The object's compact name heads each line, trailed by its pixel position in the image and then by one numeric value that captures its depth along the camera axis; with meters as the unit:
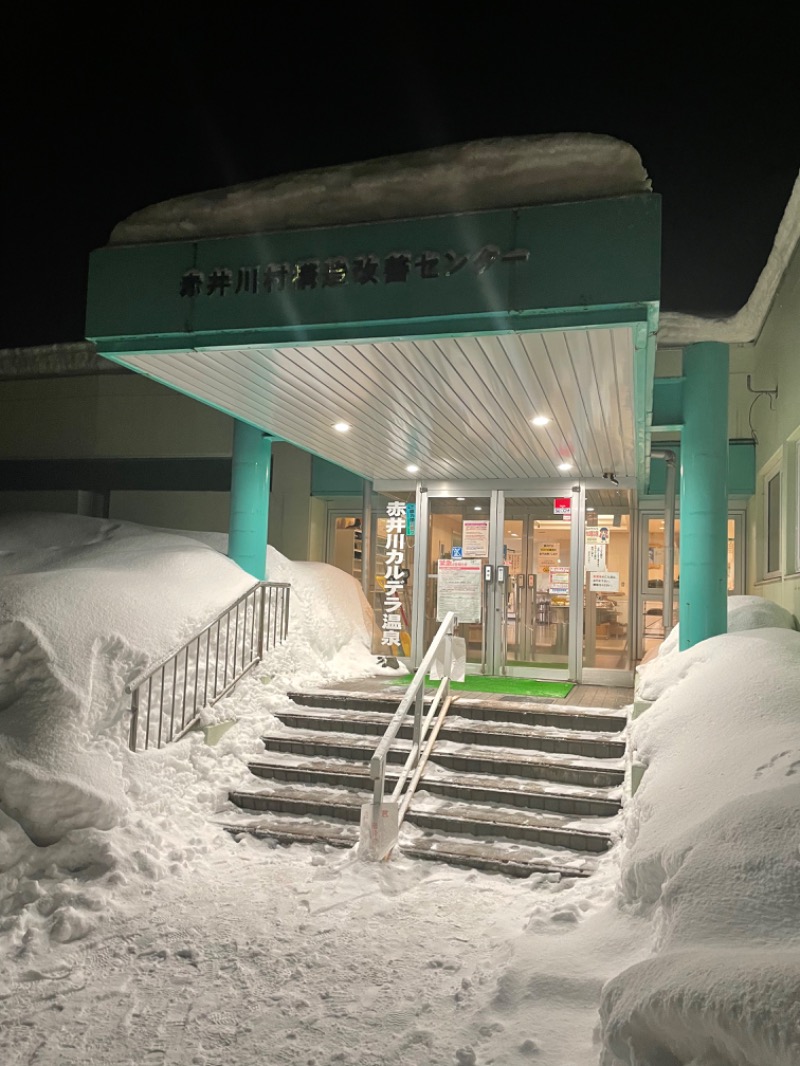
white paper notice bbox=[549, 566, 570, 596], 10.72
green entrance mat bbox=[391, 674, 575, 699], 9.48
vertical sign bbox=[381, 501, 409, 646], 11.23
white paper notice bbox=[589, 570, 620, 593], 10.56
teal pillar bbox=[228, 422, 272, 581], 10.16
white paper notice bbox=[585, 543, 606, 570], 10.59
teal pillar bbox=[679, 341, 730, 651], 7.51
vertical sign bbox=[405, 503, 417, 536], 11.45
